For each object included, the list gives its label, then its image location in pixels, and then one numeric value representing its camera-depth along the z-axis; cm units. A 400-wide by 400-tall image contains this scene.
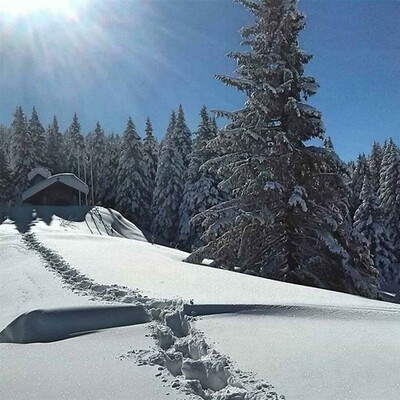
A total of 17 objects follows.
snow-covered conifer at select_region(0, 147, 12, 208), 4269
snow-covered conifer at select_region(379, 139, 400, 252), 3269
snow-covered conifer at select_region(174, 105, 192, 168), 3753
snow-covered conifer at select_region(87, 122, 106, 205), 4700
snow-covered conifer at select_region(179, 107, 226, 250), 3100
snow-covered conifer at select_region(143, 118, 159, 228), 4000
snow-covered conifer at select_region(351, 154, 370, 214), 3675
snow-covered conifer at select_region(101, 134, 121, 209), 4297
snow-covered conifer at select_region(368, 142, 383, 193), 4663
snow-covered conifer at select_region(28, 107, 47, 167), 4451
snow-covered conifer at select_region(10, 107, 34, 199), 4172
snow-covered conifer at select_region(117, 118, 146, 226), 3897
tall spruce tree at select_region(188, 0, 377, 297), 1010
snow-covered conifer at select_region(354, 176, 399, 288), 2944
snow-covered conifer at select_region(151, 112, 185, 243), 3541
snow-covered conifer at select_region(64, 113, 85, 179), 5356
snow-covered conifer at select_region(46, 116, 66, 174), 5038
